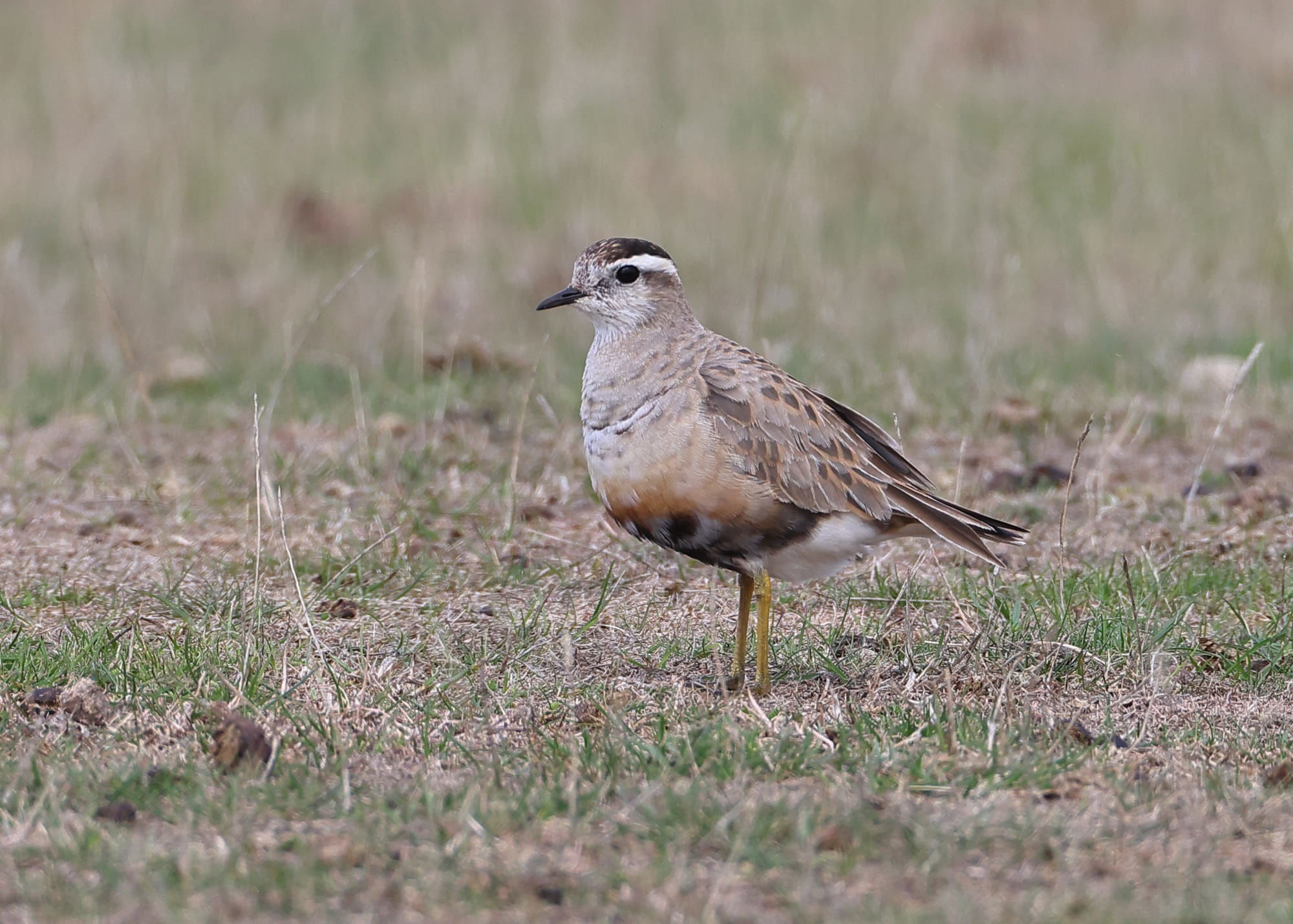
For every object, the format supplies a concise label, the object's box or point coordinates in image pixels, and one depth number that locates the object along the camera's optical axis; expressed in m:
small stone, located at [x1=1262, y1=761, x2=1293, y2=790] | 8.61
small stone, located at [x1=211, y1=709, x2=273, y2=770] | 8.80
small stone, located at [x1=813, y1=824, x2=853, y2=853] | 7.68
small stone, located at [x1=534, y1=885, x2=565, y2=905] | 7.23
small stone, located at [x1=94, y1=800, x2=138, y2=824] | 8.04
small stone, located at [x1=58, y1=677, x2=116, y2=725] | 9.62
